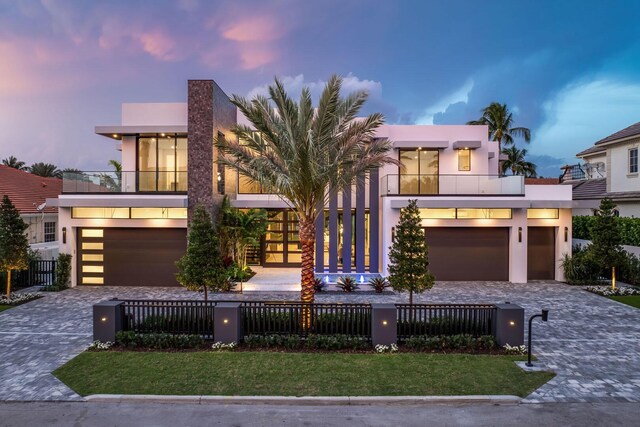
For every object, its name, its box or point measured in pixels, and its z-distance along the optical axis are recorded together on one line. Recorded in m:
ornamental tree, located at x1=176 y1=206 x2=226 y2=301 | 11.00
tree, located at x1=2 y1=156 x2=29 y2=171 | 54.91
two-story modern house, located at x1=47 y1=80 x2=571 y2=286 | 16.73
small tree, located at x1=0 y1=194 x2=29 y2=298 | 13.98
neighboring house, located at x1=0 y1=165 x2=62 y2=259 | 26.25
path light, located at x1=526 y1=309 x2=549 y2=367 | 8.06
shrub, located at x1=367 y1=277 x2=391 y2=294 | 15.49
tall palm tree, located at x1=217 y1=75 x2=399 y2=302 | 10.24
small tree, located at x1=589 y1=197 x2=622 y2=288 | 15.46
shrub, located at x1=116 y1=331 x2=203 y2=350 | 9.20
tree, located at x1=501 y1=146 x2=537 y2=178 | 39.78
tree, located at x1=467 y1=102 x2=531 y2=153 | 35.91
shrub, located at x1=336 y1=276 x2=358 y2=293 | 15.54
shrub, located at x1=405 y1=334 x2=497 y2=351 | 9.09
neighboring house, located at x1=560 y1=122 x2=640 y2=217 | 23.39
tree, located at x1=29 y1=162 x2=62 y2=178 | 56.31
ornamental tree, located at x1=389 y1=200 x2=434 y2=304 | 10.53
